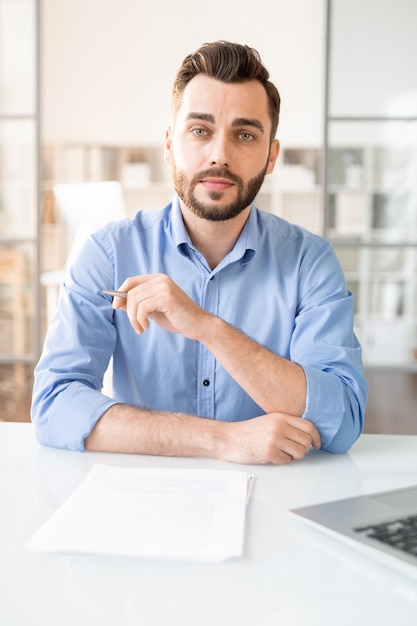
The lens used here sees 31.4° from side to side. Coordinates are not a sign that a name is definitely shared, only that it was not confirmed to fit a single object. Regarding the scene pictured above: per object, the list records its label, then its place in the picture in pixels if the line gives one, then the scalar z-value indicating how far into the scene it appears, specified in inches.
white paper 30.2
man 53.9
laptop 29.3
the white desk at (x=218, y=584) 25.2
